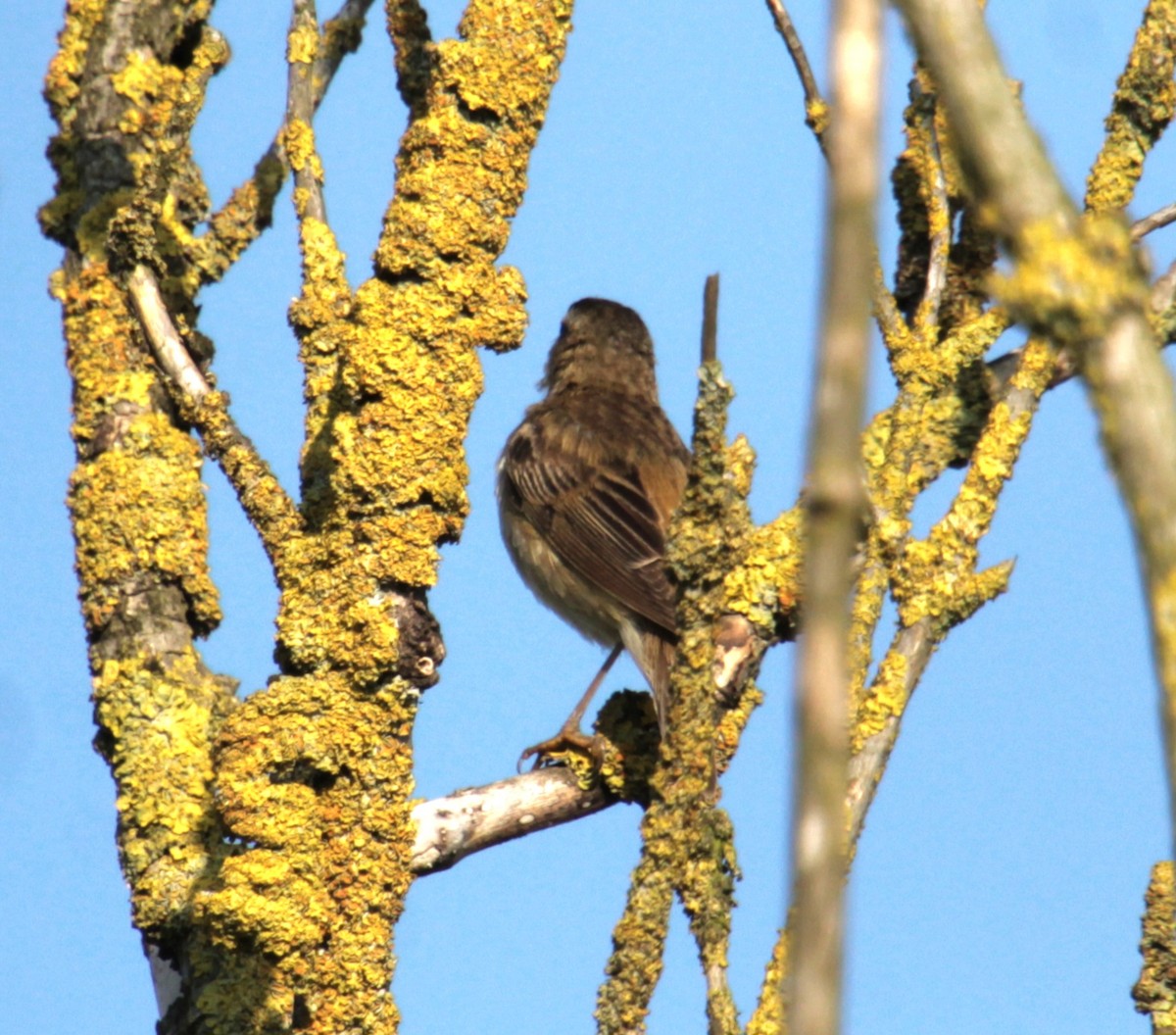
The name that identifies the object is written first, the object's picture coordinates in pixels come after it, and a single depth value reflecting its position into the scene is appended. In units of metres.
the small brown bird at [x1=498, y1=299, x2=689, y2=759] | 12.59
